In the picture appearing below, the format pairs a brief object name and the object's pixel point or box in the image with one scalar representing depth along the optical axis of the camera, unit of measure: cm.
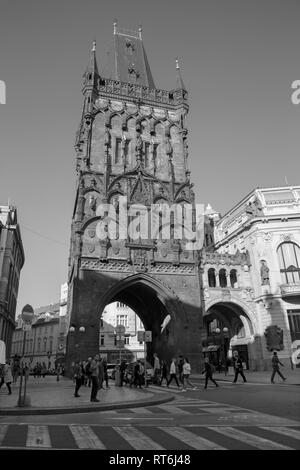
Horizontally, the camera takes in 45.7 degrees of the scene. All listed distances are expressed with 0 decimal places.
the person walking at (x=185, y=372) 1781
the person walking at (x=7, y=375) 1617
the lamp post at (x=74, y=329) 2867
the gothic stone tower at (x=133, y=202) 3092
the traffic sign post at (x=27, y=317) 1261
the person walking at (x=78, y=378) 1395
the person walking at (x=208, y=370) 1787
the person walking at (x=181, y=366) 2072
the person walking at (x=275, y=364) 2041
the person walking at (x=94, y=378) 1234
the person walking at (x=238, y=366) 2050
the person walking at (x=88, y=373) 1390
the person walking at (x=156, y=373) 2231
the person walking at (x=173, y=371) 1873
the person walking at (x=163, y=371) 2198
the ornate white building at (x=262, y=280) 3522
